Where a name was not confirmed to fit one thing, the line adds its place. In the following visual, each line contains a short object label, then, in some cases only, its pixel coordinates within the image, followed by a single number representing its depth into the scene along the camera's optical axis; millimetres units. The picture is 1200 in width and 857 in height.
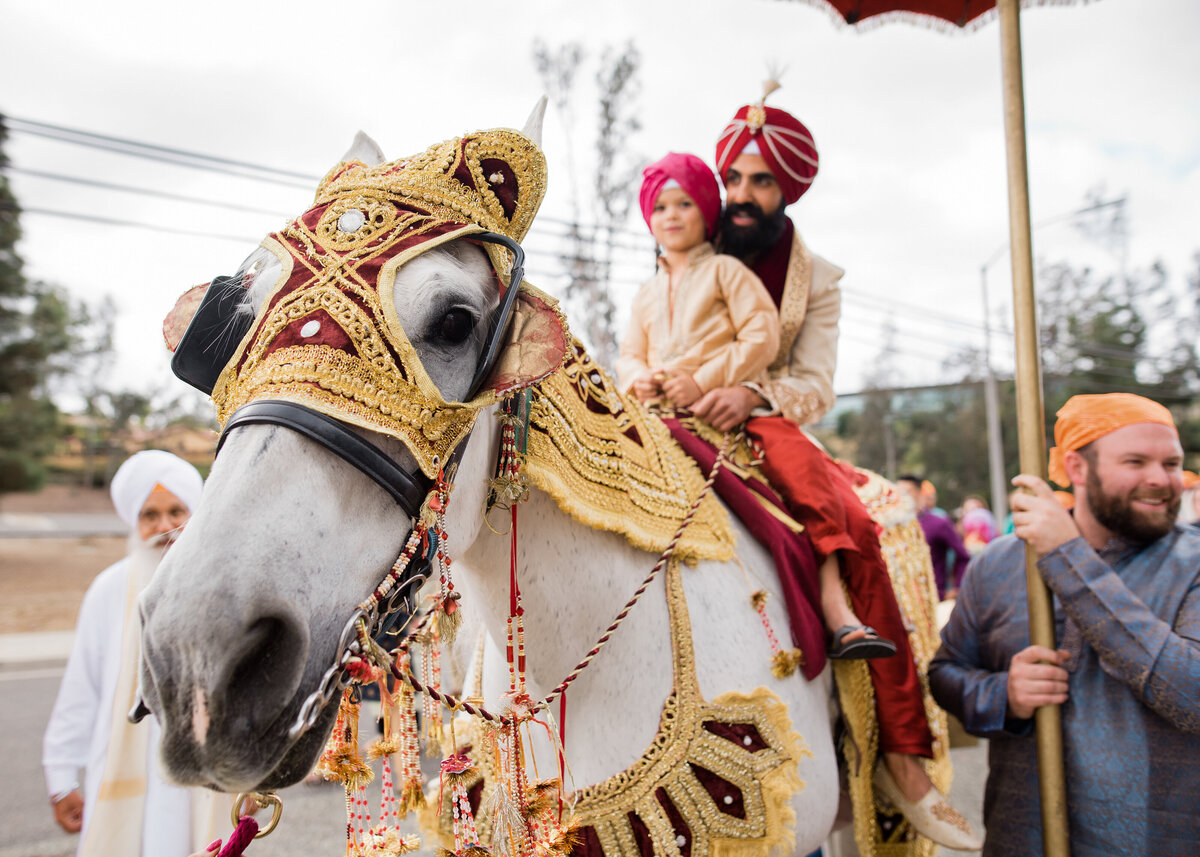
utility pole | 19594
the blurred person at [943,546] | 7234
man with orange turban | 1865
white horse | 921
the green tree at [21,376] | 21188
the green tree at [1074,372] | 31734
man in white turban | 2641
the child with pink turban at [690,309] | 2404
